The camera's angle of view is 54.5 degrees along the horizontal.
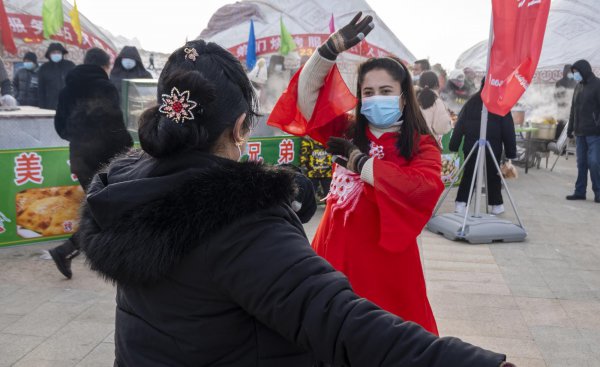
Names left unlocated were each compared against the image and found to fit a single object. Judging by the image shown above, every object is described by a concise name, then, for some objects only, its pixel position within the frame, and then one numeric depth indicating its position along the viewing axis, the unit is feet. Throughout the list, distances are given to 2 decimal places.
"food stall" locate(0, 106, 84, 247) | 18.79
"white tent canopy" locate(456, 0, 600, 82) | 57.36
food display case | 24.37
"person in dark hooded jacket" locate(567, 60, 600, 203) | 28.45
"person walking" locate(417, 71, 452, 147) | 23.26
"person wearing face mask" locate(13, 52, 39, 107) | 36.40
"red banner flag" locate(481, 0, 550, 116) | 17.78
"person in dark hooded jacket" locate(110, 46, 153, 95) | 28.07
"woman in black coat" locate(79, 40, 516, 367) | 3.66
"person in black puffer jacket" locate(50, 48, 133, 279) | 16.05
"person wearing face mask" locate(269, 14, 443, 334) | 8.85
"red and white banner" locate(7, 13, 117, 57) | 52.26
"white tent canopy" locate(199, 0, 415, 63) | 73.05
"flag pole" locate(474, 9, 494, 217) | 20.46
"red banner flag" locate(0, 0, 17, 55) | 44.37
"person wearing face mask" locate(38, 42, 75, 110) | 31.09
